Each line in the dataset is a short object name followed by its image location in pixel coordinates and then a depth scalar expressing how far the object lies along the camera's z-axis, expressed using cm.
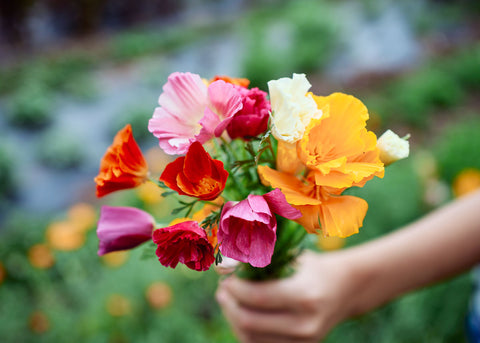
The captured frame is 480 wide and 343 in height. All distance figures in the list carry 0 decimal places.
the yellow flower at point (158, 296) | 139
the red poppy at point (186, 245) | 38
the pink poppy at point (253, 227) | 39
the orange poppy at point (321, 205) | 40
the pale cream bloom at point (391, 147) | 43
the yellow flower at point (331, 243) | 165
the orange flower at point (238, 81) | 48
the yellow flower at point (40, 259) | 171
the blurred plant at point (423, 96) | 417
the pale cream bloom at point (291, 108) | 39
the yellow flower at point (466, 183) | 176
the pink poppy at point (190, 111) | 41
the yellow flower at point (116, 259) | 169
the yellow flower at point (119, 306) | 136
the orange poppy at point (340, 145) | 39
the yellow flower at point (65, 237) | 173
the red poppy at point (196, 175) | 39
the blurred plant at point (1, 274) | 196
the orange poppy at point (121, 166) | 45
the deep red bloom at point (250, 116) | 42
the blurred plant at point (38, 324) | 155
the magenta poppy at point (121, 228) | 50
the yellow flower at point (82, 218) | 192
